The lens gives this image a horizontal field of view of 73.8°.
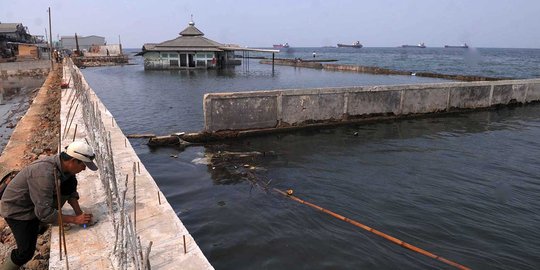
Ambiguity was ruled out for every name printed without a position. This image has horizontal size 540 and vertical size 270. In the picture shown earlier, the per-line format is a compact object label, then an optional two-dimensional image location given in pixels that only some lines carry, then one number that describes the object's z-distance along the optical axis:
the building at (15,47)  52.50
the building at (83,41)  107.44
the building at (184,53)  51.50
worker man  4.41
